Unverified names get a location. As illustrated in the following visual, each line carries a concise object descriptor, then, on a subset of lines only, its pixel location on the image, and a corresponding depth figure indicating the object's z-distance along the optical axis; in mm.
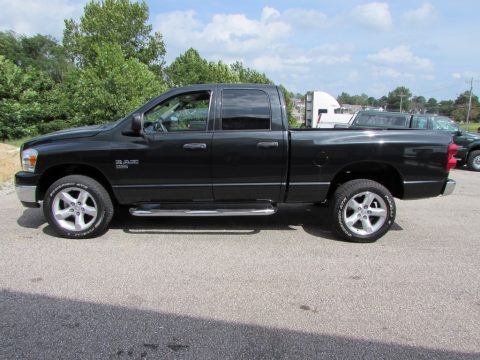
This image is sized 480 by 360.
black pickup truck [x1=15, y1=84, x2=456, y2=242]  4844
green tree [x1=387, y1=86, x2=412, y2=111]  128750
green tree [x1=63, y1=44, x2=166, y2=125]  15602
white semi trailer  23606
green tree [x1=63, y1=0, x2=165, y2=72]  37625
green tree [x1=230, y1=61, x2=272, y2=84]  36131
